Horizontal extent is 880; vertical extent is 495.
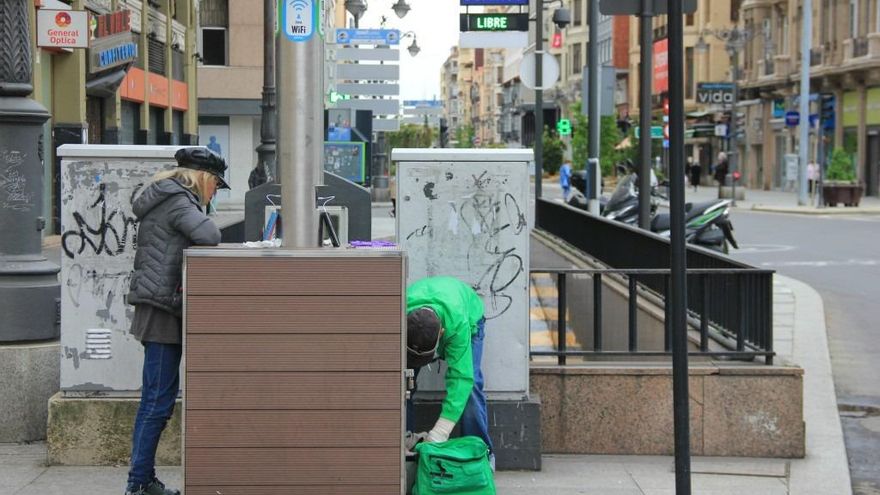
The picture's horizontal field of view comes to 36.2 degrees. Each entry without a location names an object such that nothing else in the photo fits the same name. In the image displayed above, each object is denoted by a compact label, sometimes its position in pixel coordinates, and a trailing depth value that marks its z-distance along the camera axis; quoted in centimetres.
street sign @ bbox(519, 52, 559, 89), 2320
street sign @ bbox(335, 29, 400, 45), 3781
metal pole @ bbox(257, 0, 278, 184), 2120
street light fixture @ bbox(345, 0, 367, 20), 3472
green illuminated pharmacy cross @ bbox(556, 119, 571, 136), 3811
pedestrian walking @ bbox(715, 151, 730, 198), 5494
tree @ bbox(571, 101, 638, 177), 6419
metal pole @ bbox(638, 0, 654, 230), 1464
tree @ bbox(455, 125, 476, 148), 10564
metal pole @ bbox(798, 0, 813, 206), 4409
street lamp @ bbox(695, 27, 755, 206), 5044
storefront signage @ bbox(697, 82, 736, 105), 5531
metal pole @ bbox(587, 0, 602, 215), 2147
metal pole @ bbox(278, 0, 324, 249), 617
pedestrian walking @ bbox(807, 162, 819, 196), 4831
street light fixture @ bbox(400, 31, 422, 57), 5884
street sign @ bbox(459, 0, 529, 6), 2191
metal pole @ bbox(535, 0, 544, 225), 2686
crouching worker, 590
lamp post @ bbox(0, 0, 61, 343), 755
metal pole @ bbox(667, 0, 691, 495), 492
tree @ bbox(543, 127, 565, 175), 8694
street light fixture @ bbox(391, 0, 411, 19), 4056
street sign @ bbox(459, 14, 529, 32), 2242
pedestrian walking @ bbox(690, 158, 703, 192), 6475
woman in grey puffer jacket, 602
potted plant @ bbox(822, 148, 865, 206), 4241
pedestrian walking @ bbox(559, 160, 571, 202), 4628
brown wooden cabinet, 568
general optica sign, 2166
